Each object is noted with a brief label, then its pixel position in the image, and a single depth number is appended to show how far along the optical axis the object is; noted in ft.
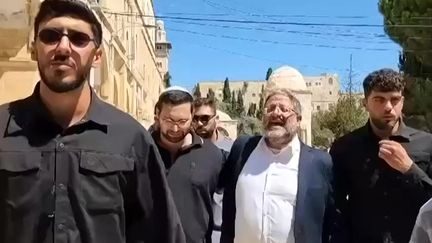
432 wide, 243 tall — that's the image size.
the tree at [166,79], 217.23
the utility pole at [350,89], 103.12
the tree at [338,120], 96.07
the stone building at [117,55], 30.91
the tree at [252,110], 195.00
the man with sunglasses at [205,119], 16.44
